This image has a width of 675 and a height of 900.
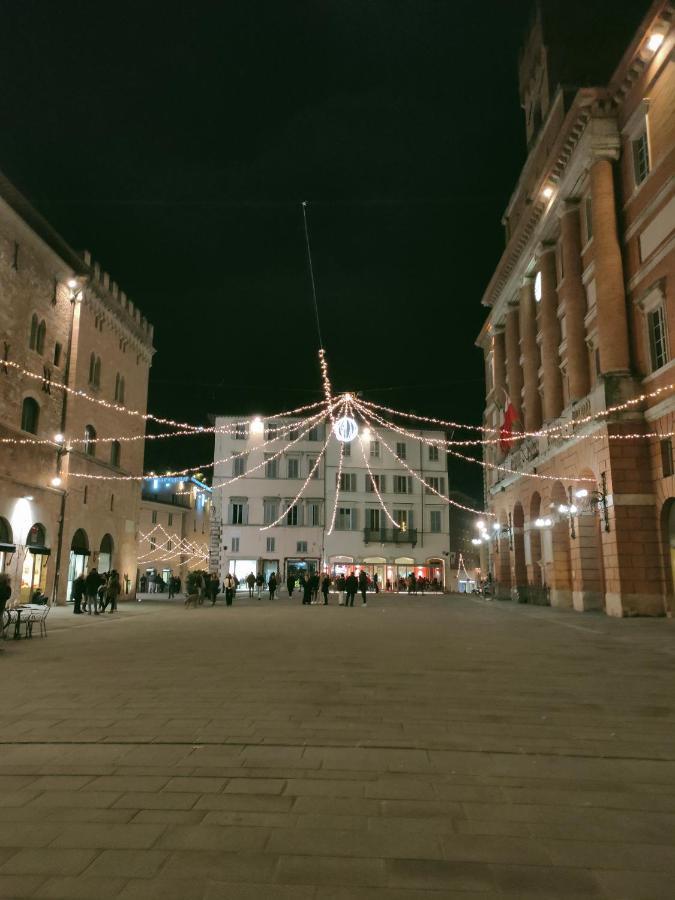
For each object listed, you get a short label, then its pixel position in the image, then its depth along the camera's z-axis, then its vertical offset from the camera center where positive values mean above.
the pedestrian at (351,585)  31.86 -0.50
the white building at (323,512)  57.16 +5.09
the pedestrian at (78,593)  23.64 -0.65
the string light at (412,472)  54.56 +8.20
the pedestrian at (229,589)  32.16 -0.70
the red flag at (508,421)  35.47 +7.78
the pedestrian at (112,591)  24.67 -0.61
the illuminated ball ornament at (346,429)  37.66 +8.06
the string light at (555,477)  26.35 +3.86
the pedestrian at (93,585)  23.66 -0.38
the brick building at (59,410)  23.92 +6.54
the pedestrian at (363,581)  33.78 -0.34
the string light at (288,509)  56.84 +5.28
